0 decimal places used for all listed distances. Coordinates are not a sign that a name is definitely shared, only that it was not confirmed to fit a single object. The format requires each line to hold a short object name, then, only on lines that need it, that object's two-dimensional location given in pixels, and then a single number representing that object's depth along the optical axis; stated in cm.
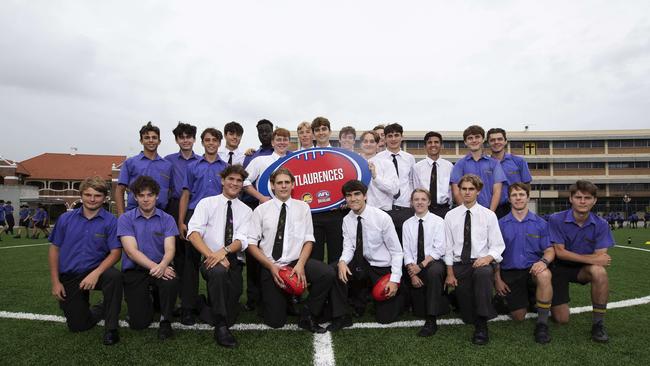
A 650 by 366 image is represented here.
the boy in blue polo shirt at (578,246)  416
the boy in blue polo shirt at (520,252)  437
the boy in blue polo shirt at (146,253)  403
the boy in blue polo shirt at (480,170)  526
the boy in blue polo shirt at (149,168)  504
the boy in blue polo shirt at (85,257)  403
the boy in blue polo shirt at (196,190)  460
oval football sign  515
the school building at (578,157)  5191
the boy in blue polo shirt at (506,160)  566
